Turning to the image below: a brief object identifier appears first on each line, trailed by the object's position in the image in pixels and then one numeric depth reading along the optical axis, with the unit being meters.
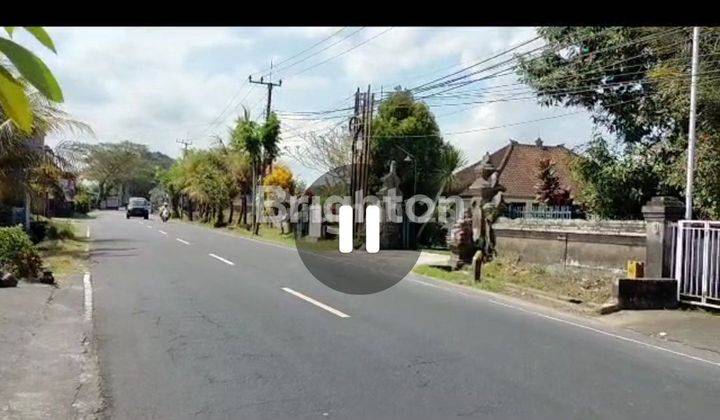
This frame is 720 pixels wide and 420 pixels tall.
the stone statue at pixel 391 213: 25.38
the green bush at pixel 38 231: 23.77
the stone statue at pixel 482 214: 18.52
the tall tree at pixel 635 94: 15.42
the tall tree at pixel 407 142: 32.53
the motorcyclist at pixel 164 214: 52.16
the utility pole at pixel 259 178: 36.03
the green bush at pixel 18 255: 12.95
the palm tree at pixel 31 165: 17.81
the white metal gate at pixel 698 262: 11.52
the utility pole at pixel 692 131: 13.56
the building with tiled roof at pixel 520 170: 37.34
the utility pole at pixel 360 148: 26.16
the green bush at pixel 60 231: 25.28
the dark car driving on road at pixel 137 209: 56.00
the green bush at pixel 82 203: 62.25
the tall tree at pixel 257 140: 36.72
